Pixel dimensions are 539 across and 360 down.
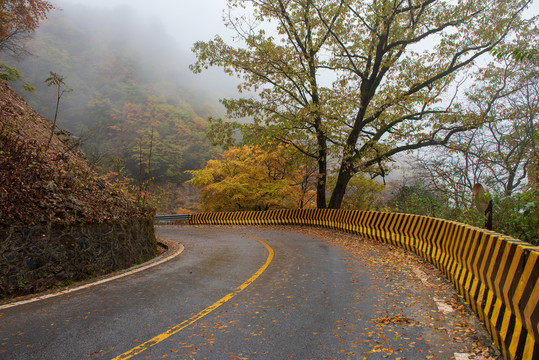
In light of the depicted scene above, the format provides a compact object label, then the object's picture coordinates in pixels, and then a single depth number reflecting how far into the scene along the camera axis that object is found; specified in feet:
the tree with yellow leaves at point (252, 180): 87.30
